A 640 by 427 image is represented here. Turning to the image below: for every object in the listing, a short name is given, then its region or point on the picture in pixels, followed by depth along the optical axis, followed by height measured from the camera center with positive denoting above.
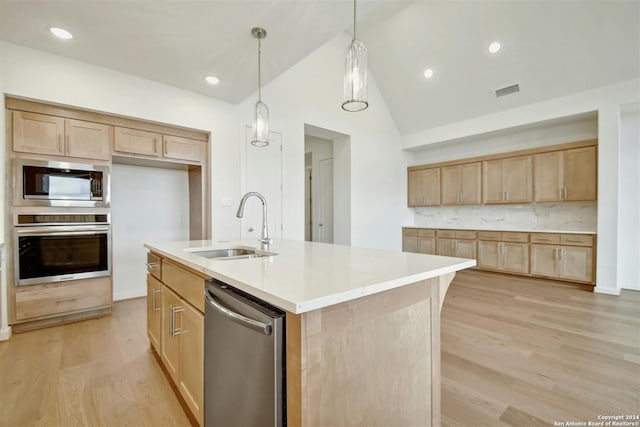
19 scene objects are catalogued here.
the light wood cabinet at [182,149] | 3.43 +0.76
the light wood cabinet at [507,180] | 4.80 +0.51
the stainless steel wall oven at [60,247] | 2.64 -0.35
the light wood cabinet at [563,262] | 4.09 -0.78
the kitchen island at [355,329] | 0.83 -0.40
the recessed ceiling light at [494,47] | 4.17 +2.36
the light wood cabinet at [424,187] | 5.98 +0.49
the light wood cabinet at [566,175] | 4.19 +0.53
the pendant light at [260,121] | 2.42 +0.75
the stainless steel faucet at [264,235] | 1.98 -0.18
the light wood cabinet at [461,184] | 5.40 +0.50
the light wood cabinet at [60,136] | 2.64 +0.72
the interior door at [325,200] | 6.09 +0.21
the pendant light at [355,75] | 1.62 +0.76
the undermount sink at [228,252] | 1.90 -0.30
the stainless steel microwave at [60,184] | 2.62 +0.26
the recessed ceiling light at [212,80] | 3.16 +1.45
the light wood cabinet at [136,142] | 3.12 +0.76
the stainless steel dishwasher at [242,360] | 0.87 -0.52
